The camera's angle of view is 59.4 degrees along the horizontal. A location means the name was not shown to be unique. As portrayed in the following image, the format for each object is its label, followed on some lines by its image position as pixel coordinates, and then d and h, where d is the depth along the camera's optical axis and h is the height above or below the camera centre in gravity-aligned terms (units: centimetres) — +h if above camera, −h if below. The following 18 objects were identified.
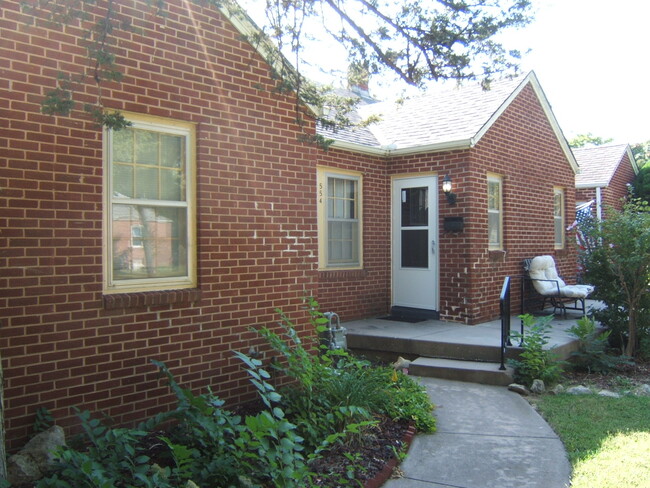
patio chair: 1013 -75
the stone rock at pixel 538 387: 666 -166
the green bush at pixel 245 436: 350 -136
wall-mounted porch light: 956 +92
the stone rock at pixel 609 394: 656 -174
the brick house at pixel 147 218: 425 +26
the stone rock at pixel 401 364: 750 -157
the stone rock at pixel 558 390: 668 -171
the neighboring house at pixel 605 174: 1808 +239
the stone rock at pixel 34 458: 379 -145
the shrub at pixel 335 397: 469 -136
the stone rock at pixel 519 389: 662 -168
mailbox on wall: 947 +36
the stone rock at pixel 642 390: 671 -175
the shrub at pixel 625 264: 813 -28
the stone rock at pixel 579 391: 666 -171
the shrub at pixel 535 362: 684 -143
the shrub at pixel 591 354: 779 -152
